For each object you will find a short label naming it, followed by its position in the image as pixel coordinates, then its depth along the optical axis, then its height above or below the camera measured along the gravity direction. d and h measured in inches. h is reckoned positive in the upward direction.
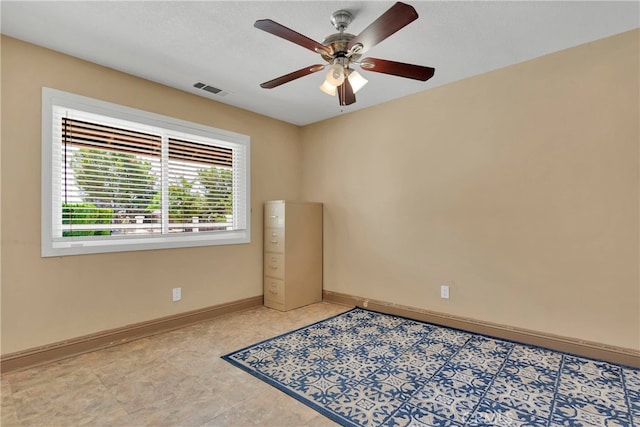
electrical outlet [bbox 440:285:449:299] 127.1 -30.2
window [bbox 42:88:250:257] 102.3 +14.0
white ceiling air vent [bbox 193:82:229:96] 126.7 +51.7
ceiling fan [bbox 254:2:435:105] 67.4 +39.0
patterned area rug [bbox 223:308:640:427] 71.1 -43.8
